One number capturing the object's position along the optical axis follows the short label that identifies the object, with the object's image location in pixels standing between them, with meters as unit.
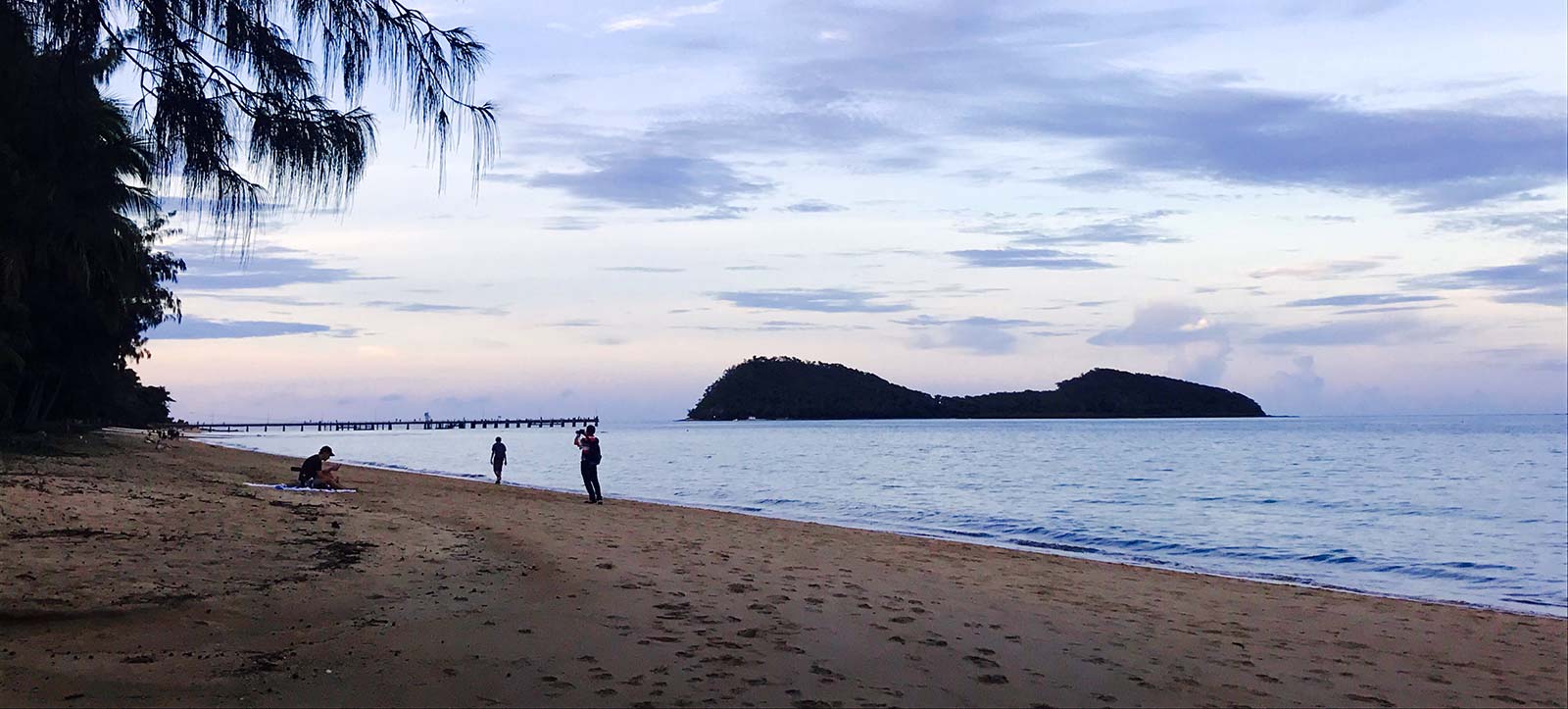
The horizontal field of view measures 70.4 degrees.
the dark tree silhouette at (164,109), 5.75
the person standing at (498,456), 32.50
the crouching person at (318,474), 20.66
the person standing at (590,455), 23.06
